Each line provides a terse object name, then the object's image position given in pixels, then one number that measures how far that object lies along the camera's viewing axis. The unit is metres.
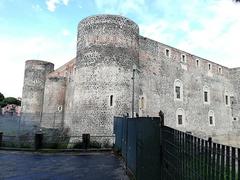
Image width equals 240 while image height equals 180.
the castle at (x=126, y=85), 16.95
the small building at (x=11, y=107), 65.78
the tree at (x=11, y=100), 70.07
